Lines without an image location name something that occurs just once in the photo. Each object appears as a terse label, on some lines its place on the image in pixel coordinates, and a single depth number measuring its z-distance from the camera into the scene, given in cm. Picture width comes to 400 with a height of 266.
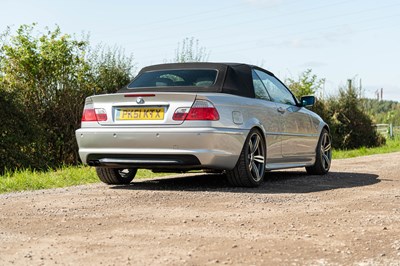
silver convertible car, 852
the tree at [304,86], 2644
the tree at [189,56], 1962
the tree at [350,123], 2559
